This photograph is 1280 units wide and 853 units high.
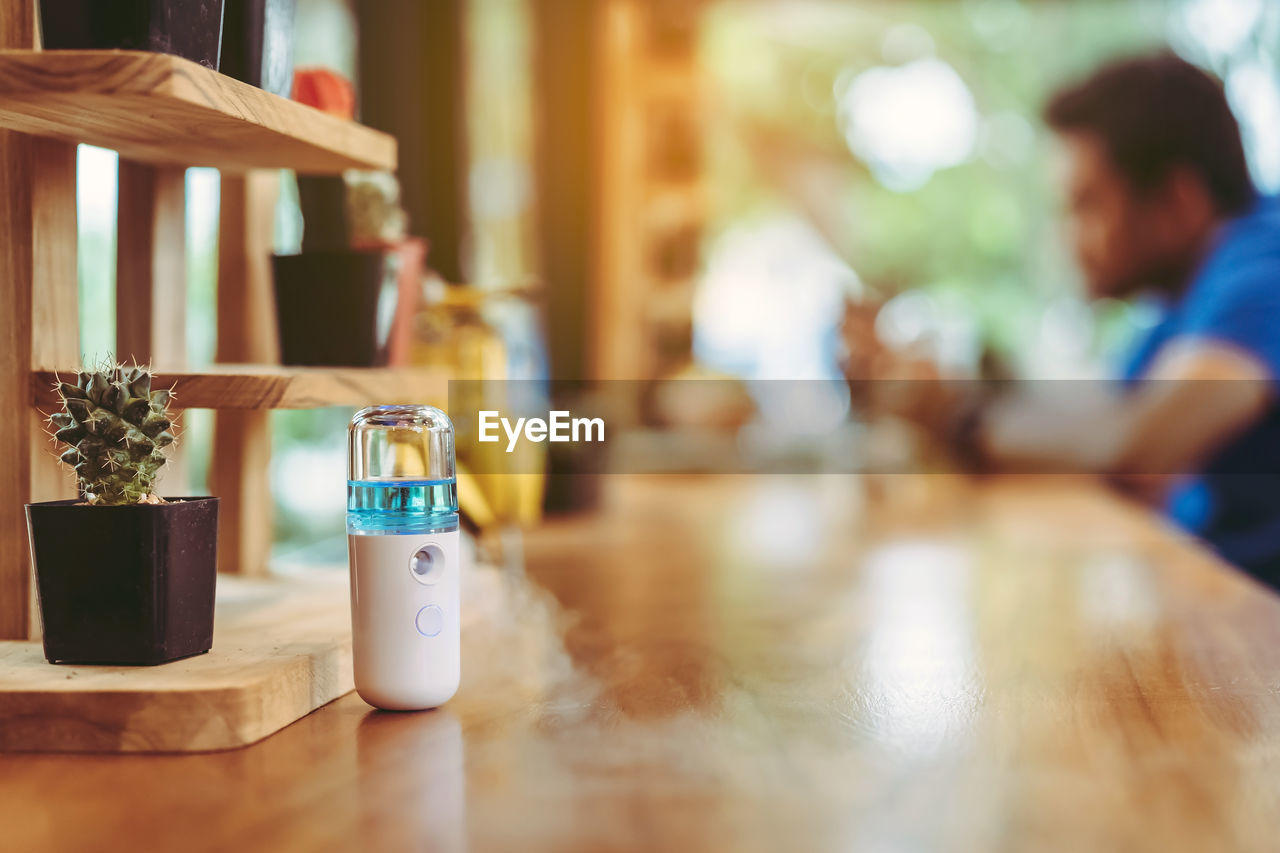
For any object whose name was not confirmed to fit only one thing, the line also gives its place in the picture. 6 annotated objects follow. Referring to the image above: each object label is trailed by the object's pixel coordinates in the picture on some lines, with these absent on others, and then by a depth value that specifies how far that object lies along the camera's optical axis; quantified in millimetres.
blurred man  1942
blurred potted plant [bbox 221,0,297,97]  682
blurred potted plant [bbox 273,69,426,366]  782
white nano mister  580
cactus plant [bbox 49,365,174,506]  567
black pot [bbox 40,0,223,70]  566
